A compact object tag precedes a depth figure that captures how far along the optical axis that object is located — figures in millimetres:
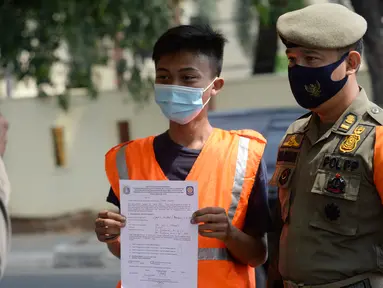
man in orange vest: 2508
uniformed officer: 2188
